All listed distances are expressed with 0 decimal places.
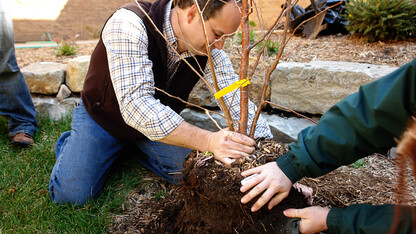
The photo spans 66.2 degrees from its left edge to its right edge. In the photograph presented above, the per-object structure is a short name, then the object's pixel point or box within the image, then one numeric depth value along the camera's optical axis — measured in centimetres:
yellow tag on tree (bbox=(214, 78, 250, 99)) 170
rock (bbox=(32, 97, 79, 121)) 390
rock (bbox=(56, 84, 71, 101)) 394
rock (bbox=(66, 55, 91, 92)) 383
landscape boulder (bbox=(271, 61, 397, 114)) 281
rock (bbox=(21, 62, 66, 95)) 390
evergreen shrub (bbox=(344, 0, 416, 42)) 337
